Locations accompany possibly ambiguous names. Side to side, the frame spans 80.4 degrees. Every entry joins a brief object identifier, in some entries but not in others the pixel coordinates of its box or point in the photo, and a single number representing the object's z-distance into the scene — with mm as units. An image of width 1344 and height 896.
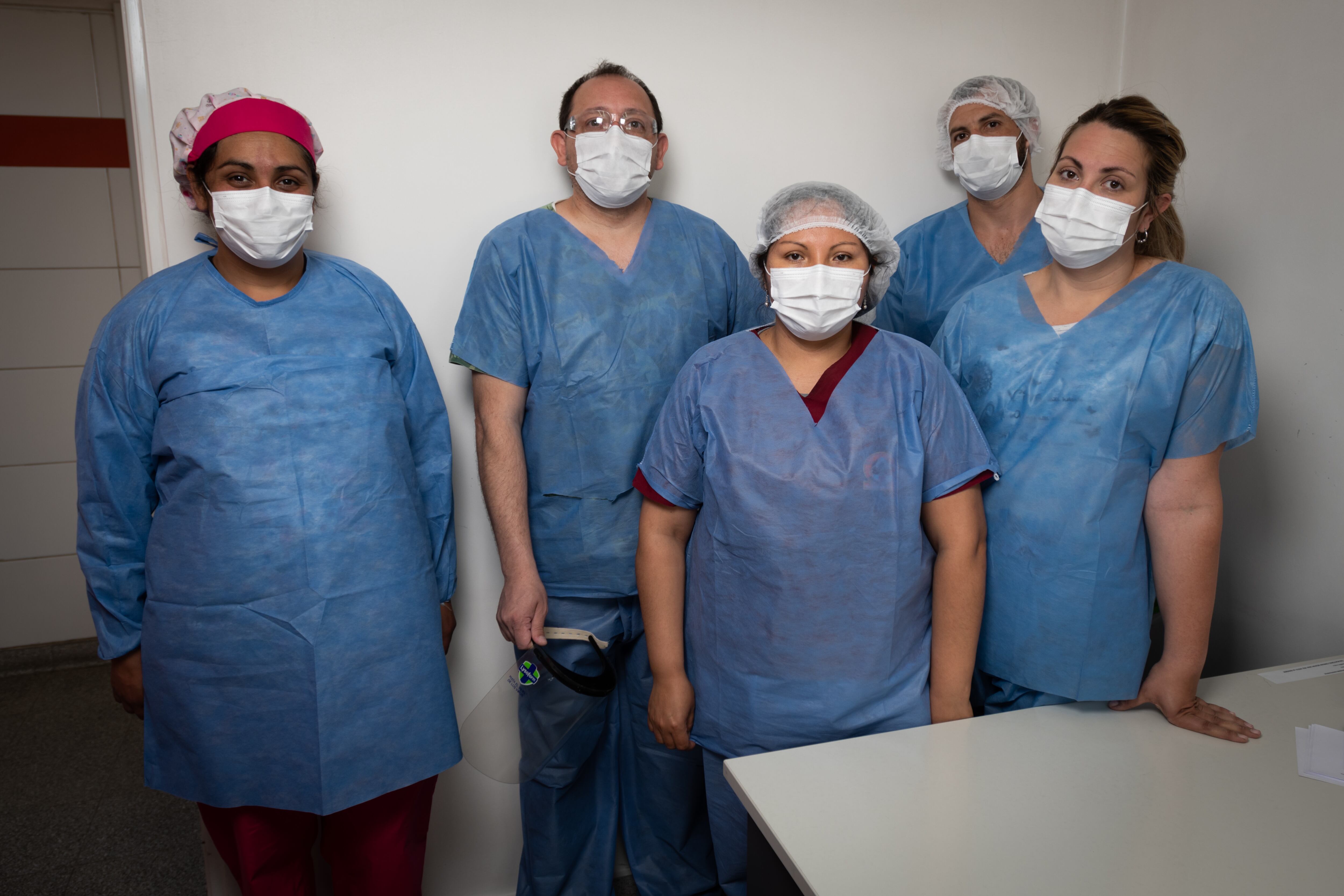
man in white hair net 1890
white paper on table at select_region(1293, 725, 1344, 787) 1114
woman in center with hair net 1312
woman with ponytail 1334
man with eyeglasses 1664
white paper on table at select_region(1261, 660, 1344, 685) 1440
